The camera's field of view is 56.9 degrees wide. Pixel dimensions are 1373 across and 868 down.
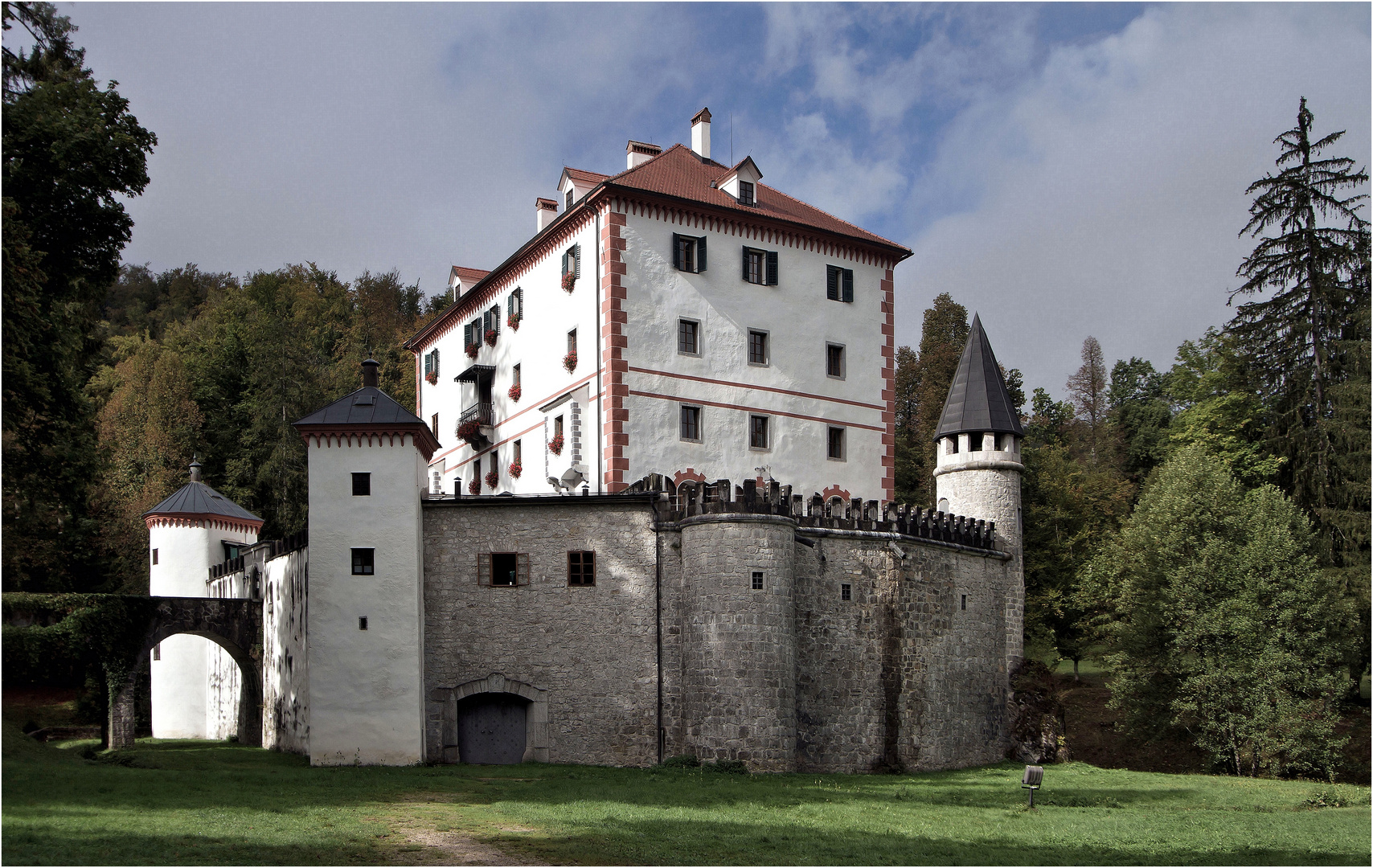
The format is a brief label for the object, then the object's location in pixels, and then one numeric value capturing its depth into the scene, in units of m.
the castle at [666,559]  29.58
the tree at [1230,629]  36.31
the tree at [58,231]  25.28
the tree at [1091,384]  82.62
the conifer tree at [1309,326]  45.16
